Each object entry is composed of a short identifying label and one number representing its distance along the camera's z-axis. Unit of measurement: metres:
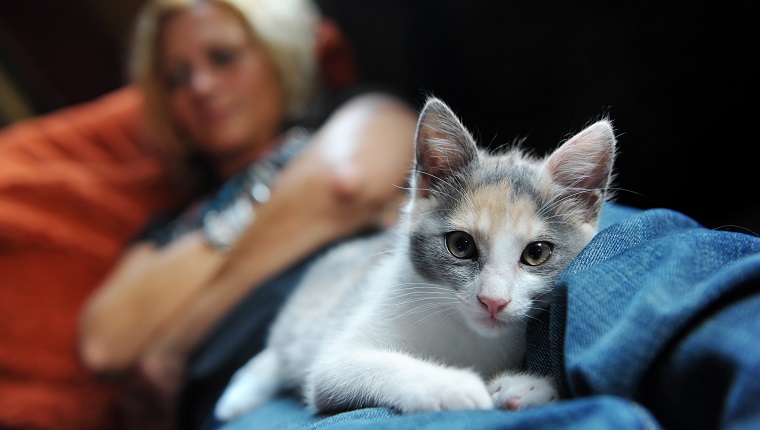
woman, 0.63
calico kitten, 0.41
